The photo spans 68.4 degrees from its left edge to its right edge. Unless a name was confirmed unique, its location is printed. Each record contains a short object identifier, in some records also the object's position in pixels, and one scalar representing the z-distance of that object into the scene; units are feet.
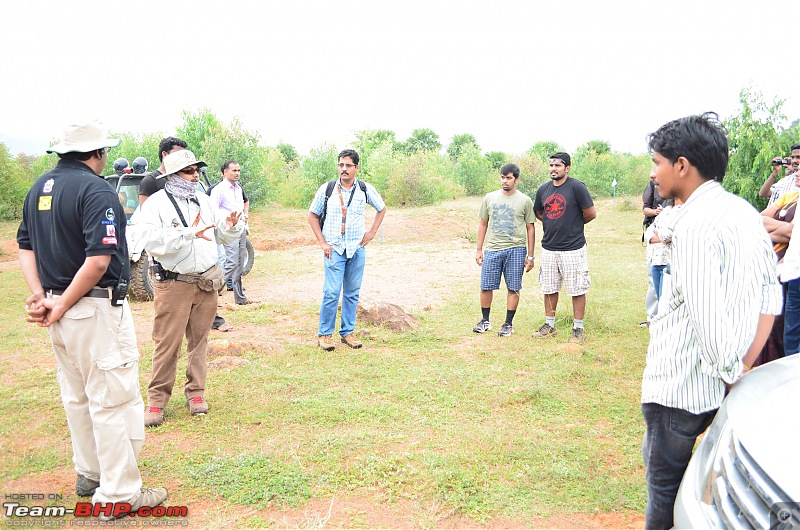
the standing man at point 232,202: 24.50
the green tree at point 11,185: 60.49
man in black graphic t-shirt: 19.79
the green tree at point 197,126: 78.23
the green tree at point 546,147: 169.43
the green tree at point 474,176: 113.19
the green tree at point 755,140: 30.94
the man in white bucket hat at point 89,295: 9.29
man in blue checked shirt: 19.07
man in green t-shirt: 20.81
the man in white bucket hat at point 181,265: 12.99
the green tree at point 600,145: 181.37
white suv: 5.43
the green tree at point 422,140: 195.21
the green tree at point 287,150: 219.08
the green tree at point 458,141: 194.38
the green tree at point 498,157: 181.25
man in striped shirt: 6.31
